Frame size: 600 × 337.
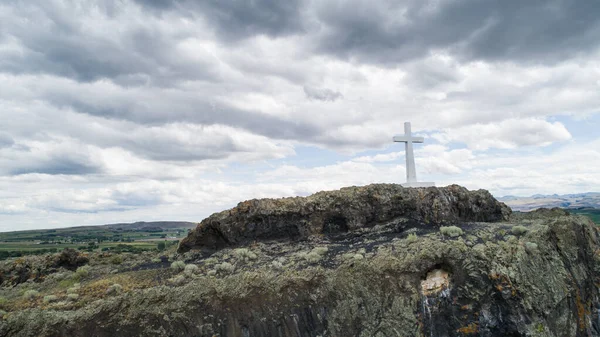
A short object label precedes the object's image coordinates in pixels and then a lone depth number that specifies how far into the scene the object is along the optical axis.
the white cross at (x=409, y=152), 29.05
